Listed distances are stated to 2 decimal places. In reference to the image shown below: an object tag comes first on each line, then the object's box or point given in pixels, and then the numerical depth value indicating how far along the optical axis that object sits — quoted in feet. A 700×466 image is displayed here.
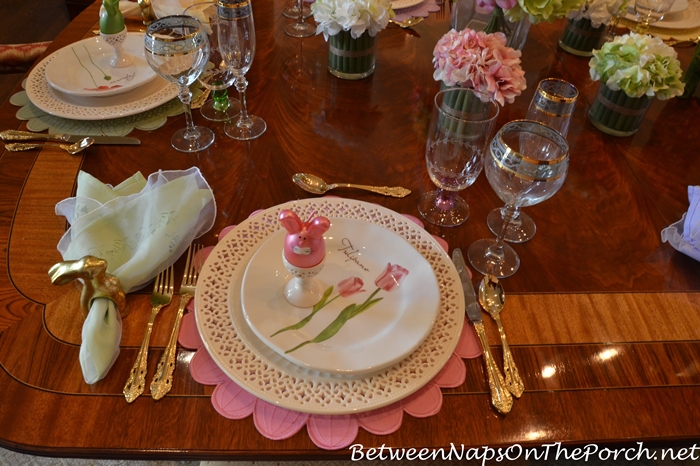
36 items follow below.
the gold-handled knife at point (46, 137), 2.71
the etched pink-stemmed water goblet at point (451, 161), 2.35
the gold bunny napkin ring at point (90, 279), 1.84
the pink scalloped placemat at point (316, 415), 1.68
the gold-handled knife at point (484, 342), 1.80
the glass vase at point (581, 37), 3.76
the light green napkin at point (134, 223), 2.06
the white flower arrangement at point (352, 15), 3.02
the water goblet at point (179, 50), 2.45
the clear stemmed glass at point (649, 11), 3.85
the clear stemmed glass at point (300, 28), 3.92
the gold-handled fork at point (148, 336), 1.76
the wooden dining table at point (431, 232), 1.71
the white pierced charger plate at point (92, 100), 2.86
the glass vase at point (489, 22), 3.27
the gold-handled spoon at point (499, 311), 1.85
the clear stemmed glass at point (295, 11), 4.14
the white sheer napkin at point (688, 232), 2.35
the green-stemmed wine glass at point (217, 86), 3.07
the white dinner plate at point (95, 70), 2.98
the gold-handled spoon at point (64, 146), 2.67
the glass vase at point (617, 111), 3.00
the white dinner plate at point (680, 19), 4.15
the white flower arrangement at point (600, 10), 3.52
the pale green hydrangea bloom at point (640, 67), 2.85
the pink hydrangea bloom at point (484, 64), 2.68
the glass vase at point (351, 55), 3.28
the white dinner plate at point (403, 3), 4.12
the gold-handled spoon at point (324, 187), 2.59
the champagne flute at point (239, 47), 2.66
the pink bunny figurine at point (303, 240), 1.77
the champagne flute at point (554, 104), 2.89
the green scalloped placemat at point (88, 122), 2.84
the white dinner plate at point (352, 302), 1.79
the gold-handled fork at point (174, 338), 1.77
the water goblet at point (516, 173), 1.99
